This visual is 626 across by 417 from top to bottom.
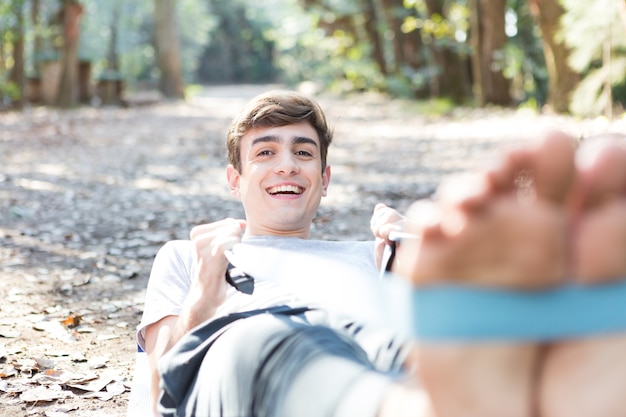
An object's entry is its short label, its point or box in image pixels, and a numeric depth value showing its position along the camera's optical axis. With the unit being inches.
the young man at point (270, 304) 66.6
